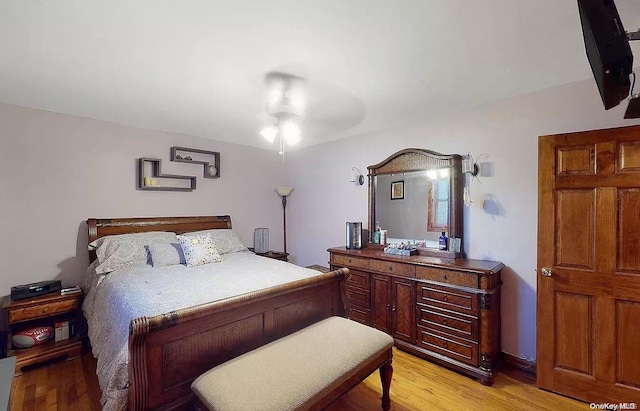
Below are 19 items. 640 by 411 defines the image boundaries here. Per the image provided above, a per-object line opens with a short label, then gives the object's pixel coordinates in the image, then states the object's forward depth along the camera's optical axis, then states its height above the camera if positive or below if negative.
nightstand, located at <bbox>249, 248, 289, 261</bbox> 4.07 -0.77
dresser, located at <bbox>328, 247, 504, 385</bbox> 2.21 -0.94
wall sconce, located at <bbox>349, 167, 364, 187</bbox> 3.60 +0.35
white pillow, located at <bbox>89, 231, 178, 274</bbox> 2.62 -0.46
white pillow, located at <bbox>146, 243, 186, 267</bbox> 2.77 -0.52
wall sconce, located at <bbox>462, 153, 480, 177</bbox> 2.62 +0.36
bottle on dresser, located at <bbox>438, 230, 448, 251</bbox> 2.75 -0.38
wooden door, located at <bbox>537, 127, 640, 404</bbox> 1.79 -0.44
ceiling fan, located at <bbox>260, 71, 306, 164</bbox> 2.12 +0.82
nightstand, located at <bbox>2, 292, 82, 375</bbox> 2.31 -1.08
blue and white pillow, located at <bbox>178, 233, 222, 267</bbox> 2.86 -0.50
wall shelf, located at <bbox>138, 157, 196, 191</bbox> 3.26 +0.32
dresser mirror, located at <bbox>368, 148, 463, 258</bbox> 2.73 +0.06
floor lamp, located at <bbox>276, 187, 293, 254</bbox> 4.41 +0.13
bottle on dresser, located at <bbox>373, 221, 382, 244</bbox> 3.33 -0.37
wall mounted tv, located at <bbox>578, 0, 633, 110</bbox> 1.00 +0.61
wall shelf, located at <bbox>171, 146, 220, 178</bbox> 3.55 +0.63
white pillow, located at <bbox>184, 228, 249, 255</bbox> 3.39 -0.47
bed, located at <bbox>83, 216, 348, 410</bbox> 1.38 -0.72
